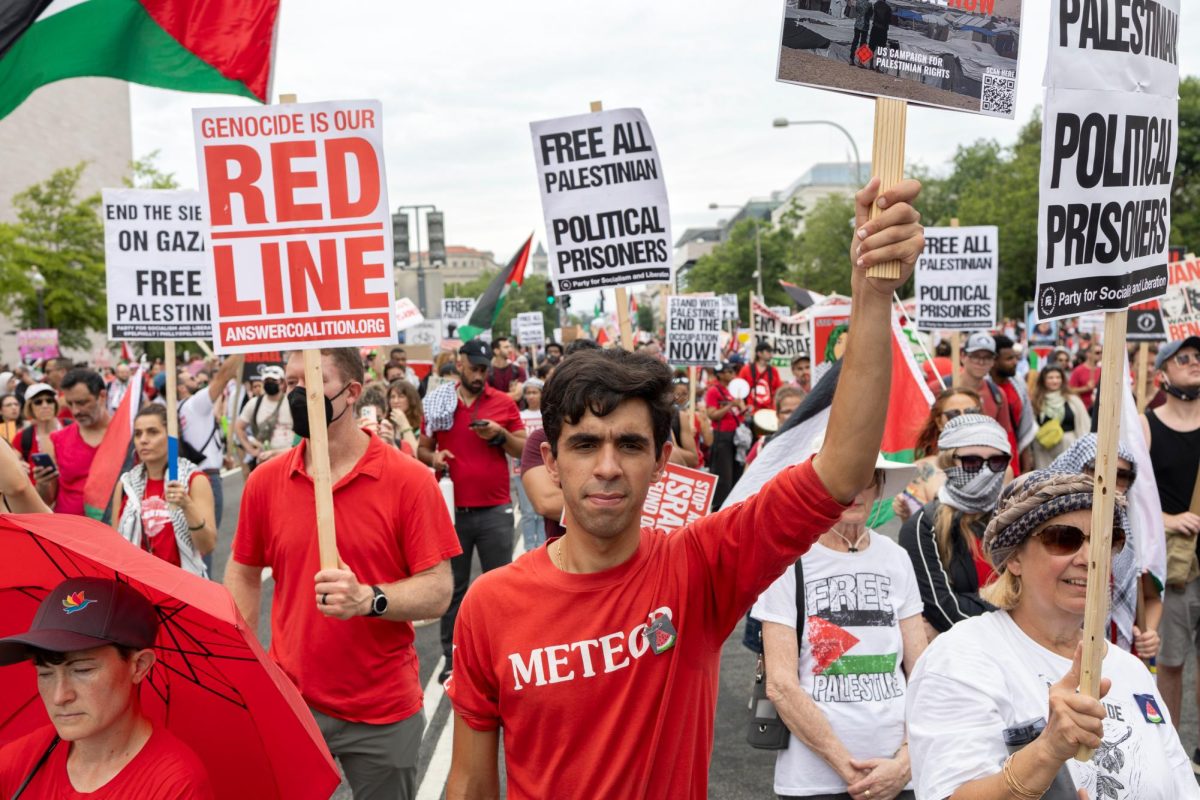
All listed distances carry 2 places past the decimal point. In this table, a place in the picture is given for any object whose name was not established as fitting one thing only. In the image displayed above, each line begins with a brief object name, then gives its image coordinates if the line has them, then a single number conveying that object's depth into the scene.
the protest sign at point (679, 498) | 5.70
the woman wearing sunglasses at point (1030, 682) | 2.46
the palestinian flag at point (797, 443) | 3.83
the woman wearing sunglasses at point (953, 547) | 4.05
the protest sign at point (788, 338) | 15.92
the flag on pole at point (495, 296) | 12.70
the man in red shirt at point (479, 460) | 7.82
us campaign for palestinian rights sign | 2.16
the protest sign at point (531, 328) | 28.83
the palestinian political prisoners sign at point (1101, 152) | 2.54
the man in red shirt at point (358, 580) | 3.94
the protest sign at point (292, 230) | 3.77
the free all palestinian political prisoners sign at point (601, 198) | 6.86
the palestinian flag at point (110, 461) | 6.18
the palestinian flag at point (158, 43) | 4.09
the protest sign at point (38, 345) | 31.94
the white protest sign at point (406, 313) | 19.36
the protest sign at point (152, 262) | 7.14
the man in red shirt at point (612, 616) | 2.33
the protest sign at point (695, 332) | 12.48
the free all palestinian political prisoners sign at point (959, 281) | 10.95
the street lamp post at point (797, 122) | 40.75
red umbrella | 2.60
